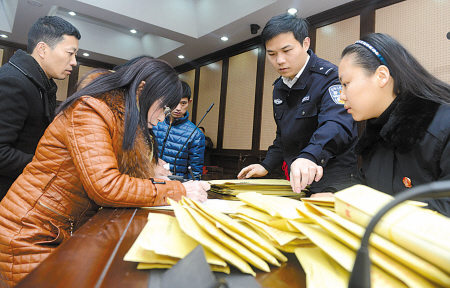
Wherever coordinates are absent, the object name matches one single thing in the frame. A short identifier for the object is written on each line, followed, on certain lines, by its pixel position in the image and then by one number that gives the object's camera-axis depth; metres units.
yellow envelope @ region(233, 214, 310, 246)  0.44
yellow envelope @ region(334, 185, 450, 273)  0.28
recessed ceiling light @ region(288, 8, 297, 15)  3.57
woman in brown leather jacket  0.86
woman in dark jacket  0.84
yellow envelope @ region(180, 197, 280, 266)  0.38
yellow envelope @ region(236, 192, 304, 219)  0.50
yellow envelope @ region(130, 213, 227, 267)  0.38
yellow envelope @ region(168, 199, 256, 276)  0.37
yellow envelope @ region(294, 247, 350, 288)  0.33
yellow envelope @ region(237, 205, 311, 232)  0.47
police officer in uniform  1.33
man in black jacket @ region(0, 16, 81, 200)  1.38
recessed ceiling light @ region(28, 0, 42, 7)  3.97
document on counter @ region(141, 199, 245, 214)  0.82
